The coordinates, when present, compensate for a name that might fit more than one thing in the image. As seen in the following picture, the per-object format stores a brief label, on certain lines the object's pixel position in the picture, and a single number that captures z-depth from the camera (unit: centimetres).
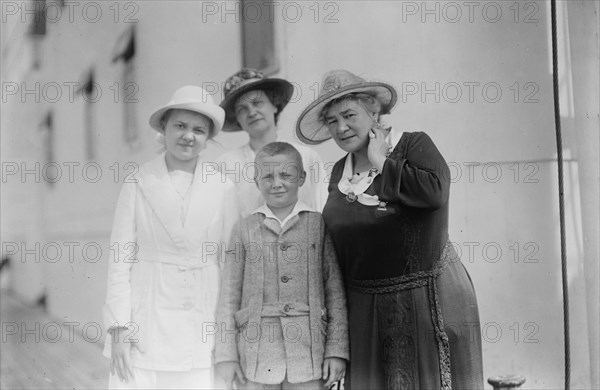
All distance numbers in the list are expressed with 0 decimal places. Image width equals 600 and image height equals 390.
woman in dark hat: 256
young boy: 229
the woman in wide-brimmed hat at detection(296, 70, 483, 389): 227
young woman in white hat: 245
